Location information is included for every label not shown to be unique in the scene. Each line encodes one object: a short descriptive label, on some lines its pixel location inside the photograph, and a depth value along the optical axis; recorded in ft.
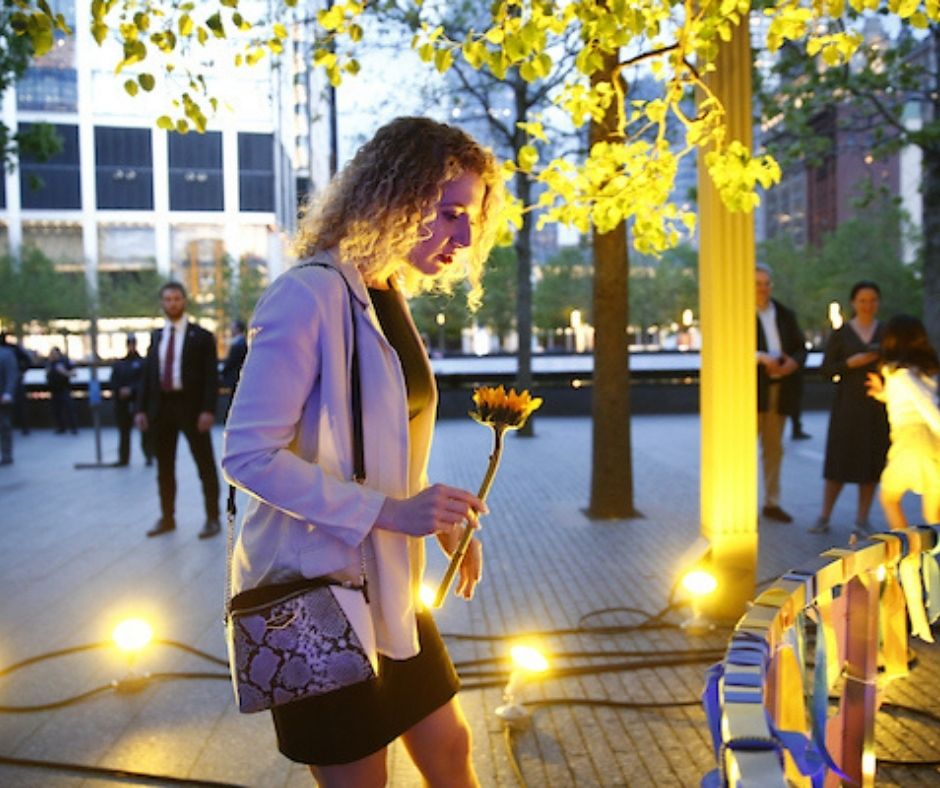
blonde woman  7.23
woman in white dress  23.25
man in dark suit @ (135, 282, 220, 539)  32.22
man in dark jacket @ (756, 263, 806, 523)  32.60
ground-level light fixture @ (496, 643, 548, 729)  15.38
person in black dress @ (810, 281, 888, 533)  29.91
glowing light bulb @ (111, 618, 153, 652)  17.84
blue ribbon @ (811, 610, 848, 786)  8.38
